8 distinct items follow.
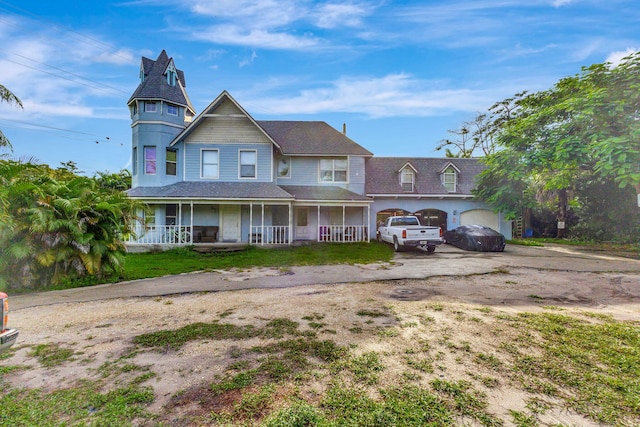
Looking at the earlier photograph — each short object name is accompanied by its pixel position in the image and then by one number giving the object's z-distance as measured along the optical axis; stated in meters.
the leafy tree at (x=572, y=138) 13.41
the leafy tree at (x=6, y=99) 12.17
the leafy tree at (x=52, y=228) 7.53
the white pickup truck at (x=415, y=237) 14.42
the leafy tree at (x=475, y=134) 35.66
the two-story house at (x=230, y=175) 16.44
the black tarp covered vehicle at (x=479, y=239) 16.03
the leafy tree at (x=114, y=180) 25.09
